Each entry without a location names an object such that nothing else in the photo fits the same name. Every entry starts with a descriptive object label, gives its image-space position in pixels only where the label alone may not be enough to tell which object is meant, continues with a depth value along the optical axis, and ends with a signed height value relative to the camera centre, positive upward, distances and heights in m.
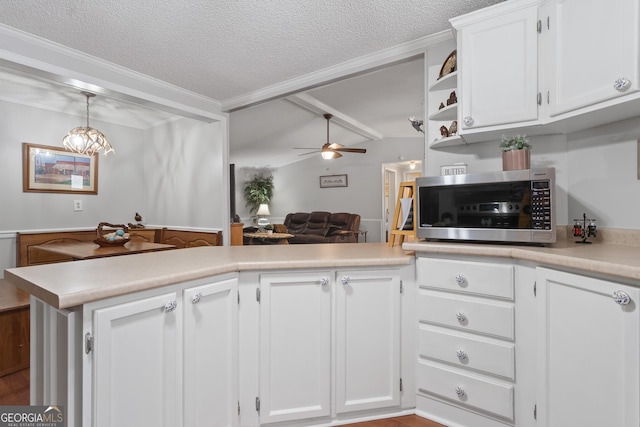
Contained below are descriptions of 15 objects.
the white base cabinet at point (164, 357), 1.05 -0.53
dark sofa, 6.75 -0.29
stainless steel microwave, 1.43 +0.04
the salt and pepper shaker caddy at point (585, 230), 1.60 -0.08
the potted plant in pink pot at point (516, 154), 1.56 +0.29
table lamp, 8.38 +0.06
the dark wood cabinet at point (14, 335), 2.17 -0.82
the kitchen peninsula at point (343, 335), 1.07 -0.49
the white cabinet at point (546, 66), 1.25 +0.66
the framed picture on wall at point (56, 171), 3.51 +0.50
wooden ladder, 1.94 -0.02
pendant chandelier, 3.29 +0.76
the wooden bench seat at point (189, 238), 3.63 -0.28
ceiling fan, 5.51 +1.11
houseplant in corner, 8.76 +0.60
